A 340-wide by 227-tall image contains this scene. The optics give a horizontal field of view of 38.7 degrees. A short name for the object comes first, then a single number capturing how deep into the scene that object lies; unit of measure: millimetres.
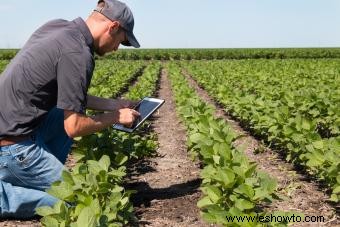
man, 3346
